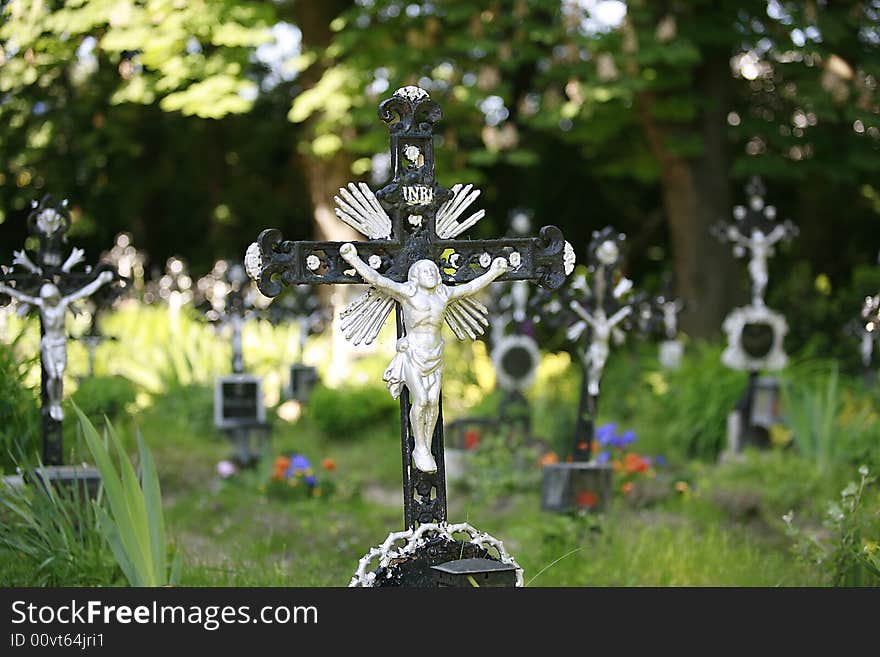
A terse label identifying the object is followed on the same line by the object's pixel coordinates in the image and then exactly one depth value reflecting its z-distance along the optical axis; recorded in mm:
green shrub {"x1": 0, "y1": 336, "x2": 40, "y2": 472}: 6043
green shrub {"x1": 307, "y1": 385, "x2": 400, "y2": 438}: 11297
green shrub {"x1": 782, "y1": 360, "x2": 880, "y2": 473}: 7844
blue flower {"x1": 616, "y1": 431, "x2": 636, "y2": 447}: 8594
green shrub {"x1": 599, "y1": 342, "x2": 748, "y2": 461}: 10289
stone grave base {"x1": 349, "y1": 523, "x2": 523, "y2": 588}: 4234
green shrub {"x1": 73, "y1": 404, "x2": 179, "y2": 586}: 4383
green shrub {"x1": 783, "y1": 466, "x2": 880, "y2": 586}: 5086
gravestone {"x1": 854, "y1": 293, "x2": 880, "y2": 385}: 5637
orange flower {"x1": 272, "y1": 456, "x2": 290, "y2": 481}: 8680
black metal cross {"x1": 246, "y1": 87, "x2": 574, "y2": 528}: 4571
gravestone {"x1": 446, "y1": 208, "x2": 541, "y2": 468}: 9852
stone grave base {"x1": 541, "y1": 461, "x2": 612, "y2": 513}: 7352
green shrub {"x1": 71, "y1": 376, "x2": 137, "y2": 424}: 7242
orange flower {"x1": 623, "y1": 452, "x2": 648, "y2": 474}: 8328
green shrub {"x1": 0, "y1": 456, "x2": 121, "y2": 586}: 4789
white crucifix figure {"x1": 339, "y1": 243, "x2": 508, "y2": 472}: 4523
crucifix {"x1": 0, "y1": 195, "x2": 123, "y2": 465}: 6484
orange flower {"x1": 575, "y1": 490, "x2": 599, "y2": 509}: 7348
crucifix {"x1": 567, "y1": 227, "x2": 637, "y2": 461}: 7543
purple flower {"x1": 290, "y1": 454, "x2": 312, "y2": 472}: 8570
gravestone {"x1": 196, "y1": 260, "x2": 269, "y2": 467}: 9711
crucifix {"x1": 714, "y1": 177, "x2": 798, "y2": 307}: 9828
